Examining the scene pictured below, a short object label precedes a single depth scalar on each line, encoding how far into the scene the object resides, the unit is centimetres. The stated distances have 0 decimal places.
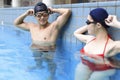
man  418
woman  287
